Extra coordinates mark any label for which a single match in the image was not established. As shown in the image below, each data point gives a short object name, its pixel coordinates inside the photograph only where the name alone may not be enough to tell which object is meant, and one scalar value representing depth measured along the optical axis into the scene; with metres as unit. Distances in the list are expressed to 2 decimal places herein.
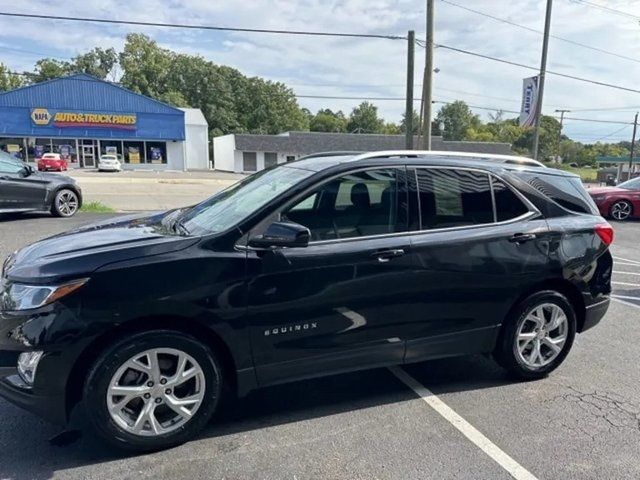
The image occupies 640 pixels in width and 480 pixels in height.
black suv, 2.74
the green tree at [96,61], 79.00
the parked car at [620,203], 14.66
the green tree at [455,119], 115.50
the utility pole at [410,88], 18.33
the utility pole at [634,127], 60.98
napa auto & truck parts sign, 43.50
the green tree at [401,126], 105.30
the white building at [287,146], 56.09
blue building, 43.08
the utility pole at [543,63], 19.80
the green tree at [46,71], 71.38
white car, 41.97
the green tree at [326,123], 105.19
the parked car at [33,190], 10.47
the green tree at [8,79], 68.69
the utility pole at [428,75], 16.88
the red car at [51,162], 39.41
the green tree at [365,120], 106.00
